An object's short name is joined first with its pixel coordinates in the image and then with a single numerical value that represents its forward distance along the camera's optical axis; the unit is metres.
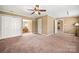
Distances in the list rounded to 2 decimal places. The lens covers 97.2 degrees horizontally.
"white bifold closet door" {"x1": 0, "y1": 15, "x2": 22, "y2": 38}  3.30
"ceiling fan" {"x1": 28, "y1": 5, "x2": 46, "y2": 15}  3.37
